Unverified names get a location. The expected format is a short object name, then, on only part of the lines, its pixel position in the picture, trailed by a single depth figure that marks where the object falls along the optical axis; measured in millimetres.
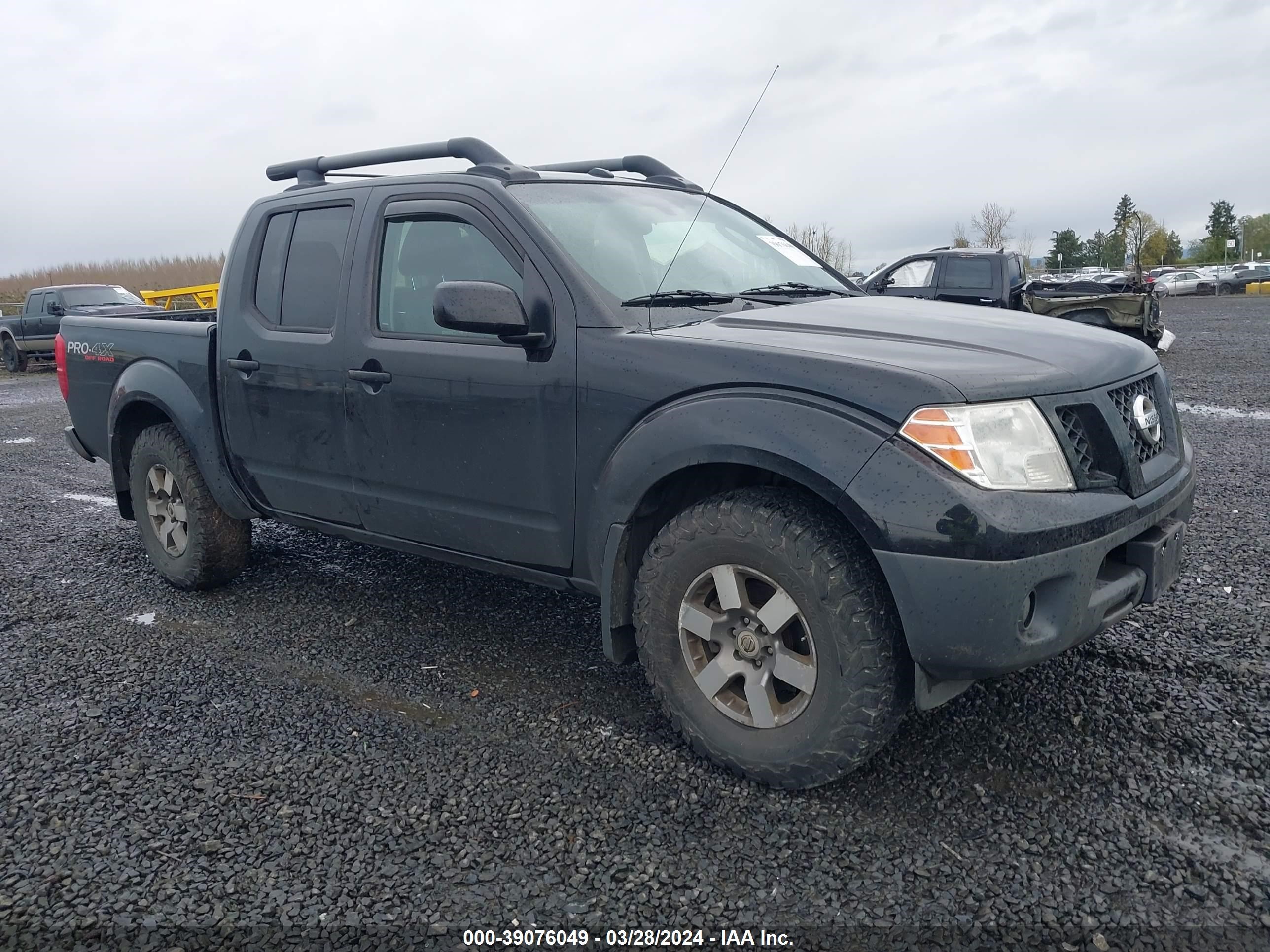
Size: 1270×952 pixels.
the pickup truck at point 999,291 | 13461
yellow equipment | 22266
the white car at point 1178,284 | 45219
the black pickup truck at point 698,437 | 2488
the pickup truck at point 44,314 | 19578
